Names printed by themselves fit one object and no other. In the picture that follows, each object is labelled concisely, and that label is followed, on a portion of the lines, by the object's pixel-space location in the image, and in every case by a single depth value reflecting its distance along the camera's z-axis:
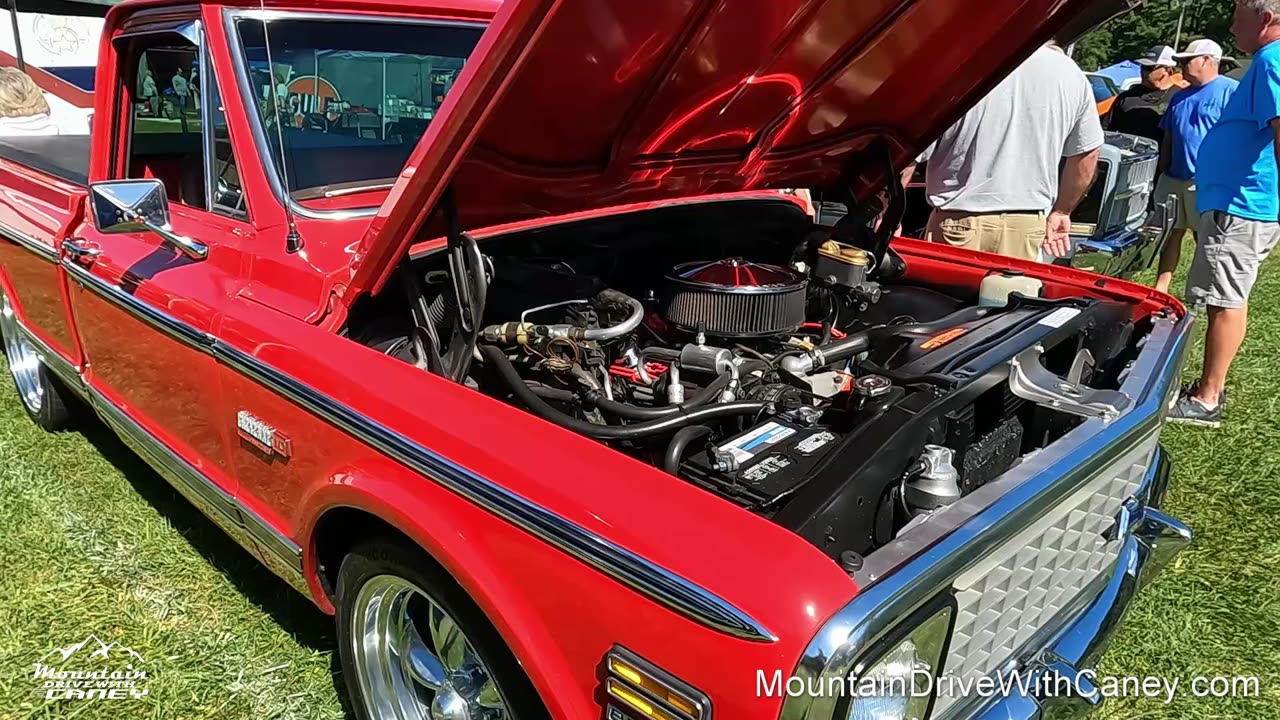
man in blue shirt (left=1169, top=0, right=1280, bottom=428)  3.86
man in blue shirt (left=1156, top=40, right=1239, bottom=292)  5.82
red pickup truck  1.36
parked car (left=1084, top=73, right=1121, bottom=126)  8.66
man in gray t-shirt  3.84
